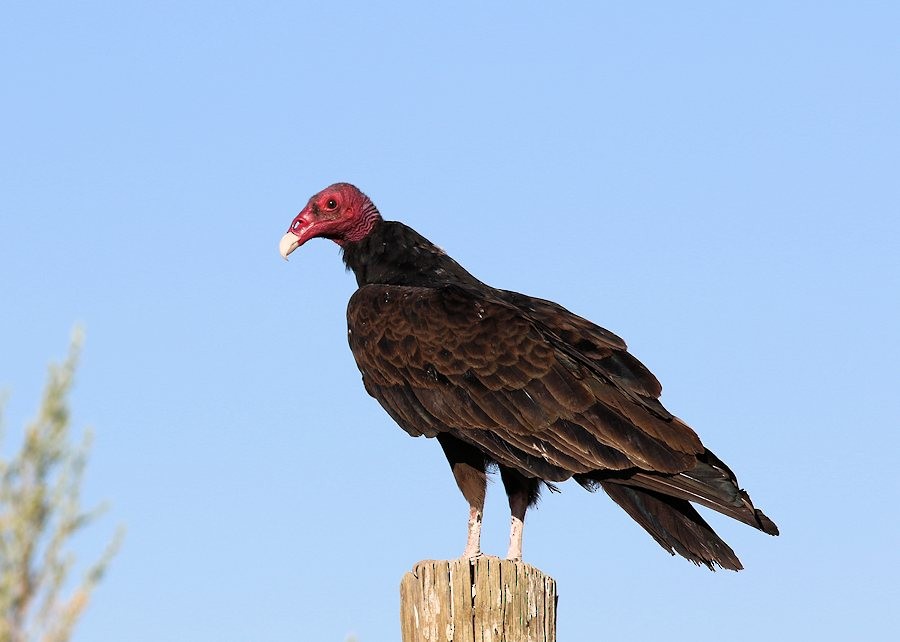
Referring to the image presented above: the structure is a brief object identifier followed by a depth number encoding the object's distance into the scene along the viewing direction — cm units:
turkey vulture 912
